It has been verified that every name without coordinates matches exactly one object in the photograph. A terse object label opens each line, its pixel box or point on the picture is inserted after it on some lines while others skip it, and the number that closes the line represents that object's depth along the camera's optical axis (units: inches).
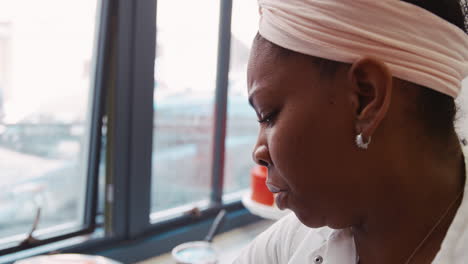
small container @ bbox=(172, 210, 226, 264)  40.4
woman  19.6
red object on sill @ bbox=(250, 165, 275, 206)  51.7
